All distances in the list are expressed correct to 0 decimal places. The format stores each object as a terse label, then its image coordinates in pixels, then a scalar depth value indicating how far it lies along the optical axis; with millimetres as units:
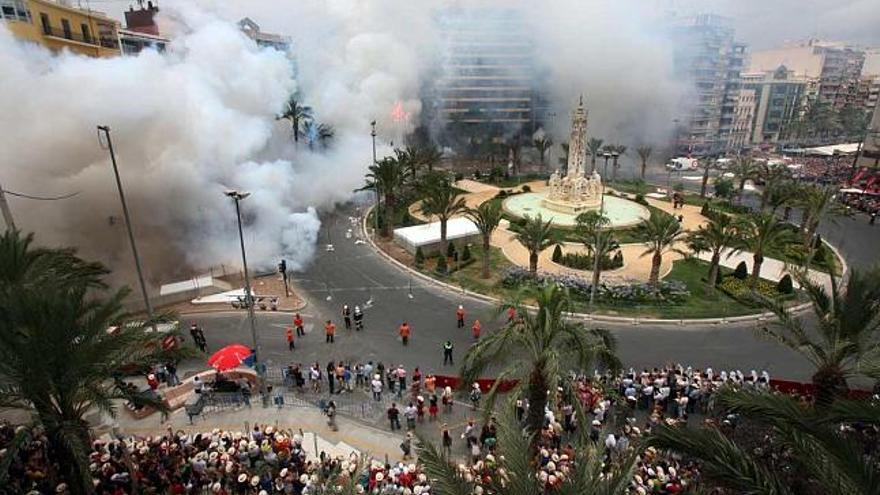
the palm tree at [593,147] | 52831
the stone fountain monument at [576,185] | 41375
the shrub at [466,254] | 30158
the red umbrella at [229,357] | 16094
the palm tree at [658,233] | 24391
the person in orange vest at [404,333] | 20641
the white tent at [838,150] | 62406
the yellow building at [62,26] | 29969
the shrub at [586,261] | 29000
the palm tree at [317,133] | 54525
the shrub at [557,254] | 29938
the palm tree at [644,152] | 54625
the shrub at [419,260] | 29388
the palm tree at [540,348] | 11539
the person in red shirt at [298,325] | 21391
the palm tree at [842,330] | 11922
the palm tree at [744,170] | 41156
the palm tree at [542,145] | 56344
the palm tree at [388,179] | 33688
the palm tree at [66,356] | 9922
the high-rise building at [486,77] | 77188
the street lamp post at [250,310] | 17219
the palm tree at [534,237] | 25261
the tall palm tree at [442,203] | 29734
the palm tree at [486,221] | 27125
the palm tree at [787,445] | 6594
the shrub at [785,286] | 25406
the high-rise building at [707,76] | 78875
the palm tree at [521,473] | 6543
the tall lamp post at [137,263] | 19984
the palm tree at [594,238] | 23422
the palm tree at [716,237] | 24422
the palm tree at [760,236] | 23625
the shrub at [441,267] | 28422
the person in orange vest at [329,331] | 20784
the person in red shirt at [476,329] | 20875
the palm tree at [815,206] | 28516
